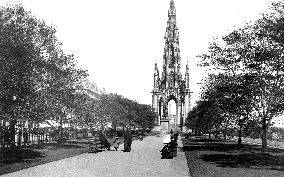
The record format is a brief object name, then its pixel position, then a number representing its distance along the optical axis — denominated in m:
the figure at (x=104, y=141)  32.94
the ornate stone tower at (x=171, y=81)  143.38
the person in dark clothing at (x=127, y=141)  32.12
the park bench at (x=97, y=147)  30.88
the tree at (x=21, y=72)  24.03
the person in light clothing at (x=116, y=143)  34.25
